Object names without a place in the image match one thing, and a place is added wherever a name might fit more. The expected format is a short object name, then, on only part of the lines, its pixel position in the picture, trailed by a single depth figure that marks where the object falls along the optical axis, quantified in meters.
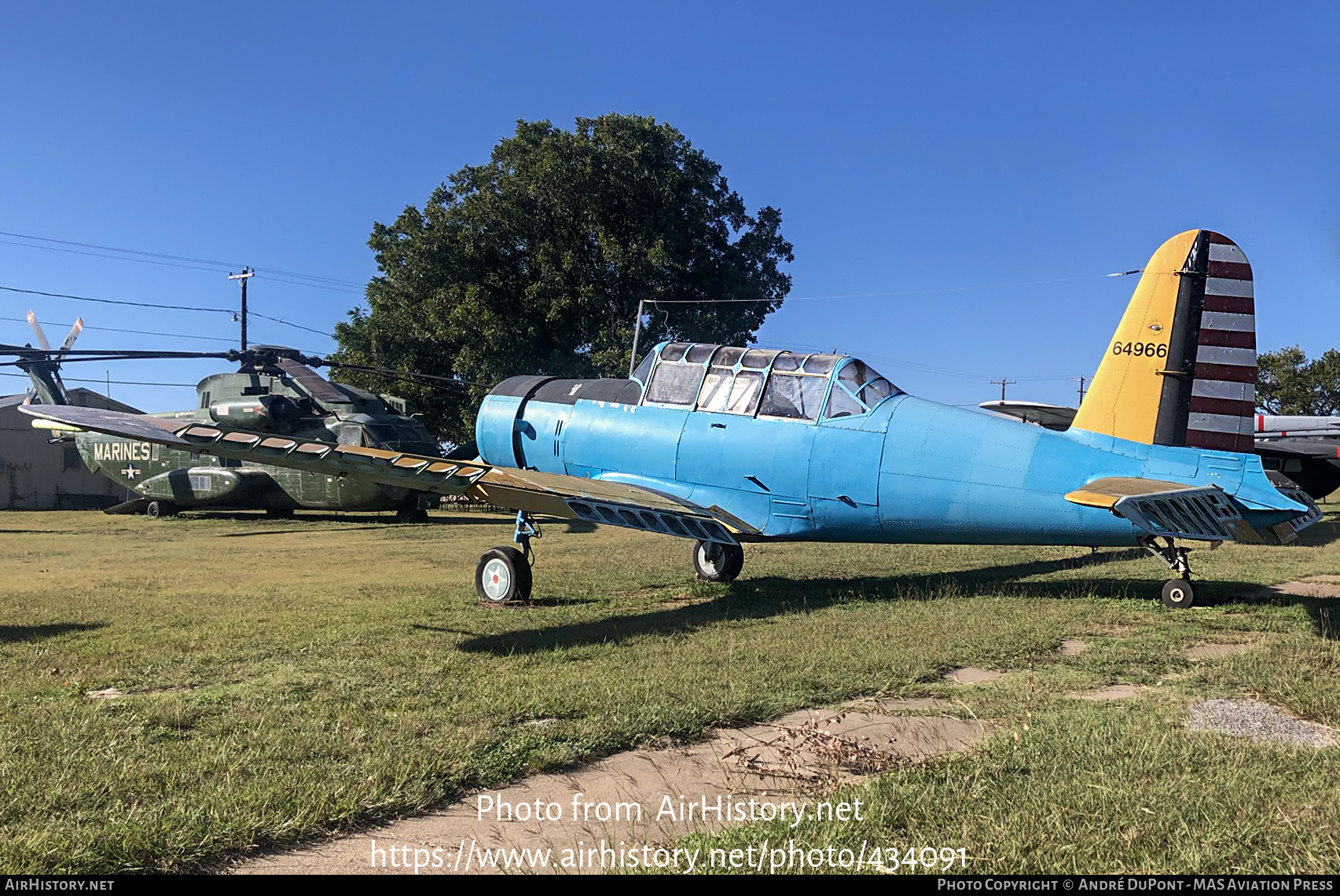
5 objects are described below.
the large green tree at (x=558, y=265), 31.33
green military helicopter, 23.61
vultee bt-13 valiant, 8.66
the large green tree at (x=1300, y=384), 56.56
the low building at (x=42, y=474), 38.53
